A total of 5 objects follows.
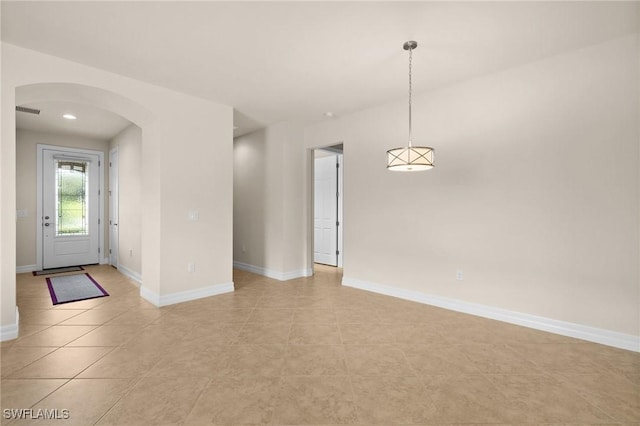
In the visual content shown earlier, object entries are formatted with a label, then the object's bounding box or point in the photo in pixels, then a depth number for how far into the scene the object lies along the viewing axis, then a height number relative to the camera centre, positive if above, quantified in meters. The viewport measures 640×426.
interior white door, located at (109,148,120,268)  6.14 +0.03
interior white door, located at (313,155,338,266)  6.77 -0.02
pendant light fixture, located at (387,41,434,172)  2.60 +0.47
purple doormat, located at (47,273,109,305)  4.16 -1.22
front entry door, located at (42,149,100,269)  5.96 +0.03
